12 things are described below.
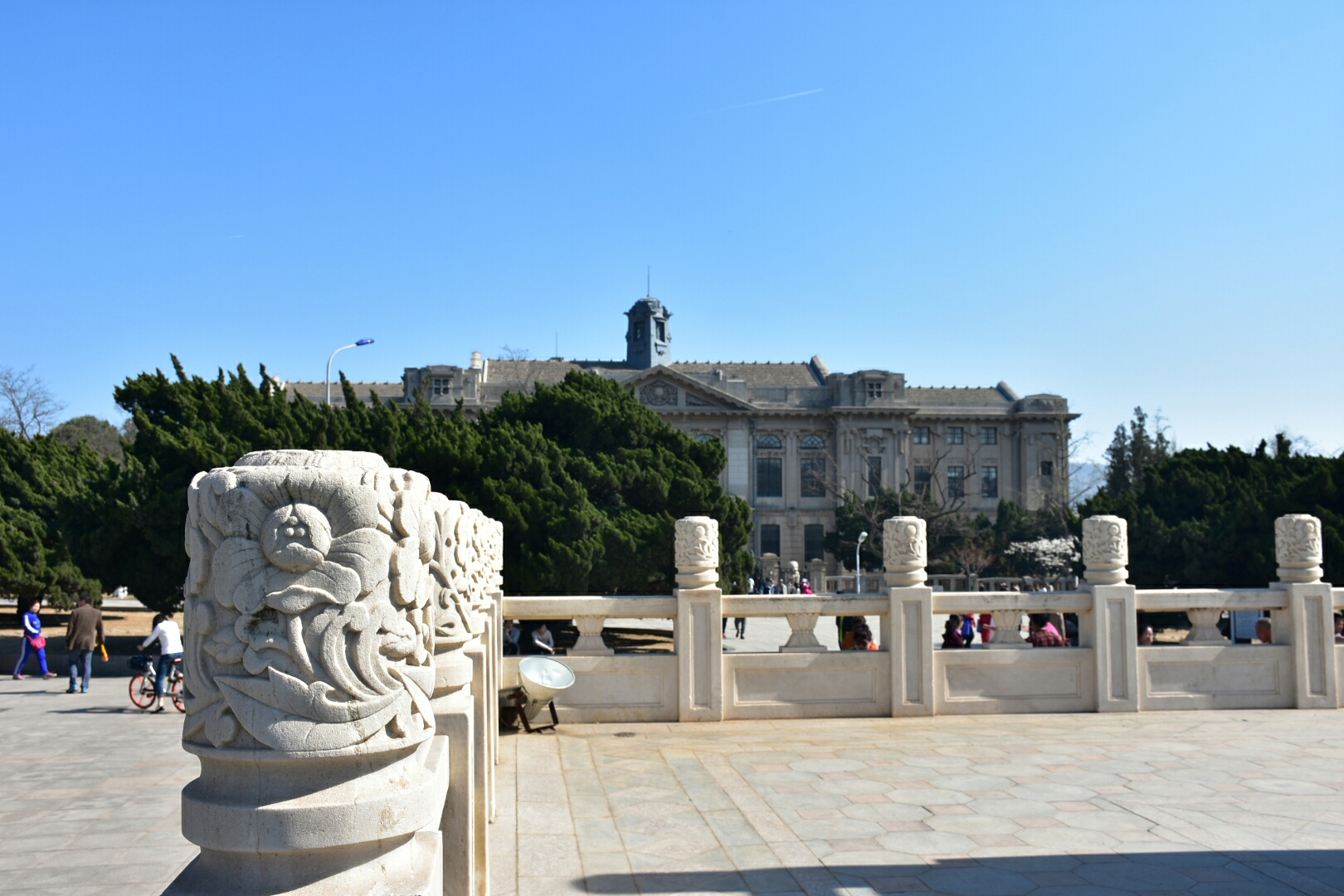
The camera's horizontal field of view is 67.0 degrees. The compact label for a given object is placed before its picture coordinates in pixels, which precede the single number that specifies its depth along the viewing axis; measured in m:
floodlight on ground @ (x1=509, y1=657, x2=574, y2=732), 9.52
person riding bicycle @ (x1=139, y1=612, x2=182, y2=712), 11.88
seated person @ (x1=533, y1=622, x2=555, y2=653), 11.66
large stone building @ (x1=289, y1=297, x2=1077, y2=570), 59.69
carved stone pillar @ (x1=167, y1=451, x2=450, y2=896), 2.46
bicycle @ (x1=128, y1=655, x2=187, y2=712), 12.14
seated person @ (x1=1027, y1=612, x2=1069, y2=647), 12.11
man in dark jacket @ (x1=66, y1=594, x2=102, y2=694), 13.46
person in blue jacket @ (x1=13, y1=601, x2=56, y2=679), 15.28
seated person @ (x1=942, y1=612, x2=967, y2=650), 12.57
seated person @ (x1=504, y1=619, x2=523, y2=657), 11.16
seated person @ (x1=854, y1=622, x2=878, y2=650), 12.44
